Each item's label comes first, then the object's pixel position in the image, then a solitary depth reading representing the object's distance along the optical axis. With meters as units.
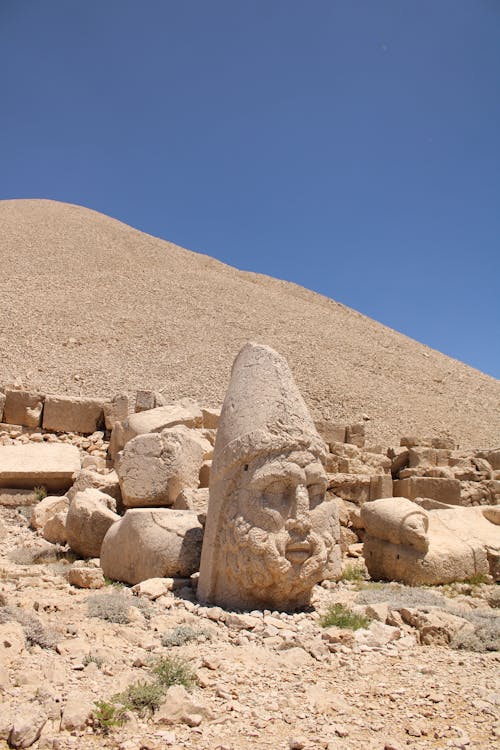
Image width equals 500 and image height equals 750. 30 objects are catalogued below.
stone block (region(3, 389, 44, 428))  10.99
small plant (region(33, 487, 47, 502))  8.27
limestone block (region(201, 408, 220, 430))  10.69
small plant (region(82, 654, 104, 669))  3.42
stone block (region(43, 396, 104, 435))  11.00
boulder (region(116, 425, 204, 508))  6.70
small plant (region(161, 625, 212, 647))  3.90
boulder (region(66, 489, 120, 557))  6.21
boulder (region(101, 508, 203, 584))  5.22
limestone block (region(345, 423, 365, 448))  15.03
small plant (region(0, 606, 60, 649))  3.62
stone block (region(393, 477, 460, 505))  9.74
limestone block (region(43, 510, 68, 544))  6.79
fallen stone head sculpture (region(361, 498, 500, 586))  6.12
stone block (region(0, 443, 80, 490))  8.33
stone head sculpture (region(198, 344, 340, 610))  4.53
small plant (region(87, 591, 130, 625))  4.23
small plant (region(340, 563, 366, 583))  6.16
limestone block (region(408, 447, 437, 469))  12.16
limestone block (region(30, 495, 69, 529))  7.29
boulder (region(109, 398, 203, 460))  8.70
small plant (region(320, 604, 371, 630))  4.32
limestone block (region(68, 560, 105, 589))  5.18
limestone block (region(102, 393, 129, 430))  10.92
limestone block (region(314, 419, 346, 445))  14.70
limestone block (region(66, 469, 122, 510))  7.27
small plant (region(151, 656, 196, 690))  3.23
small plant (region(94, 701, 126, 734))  2.79
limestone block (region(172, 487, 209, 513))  6.11
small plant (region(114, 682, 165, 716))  2.96
